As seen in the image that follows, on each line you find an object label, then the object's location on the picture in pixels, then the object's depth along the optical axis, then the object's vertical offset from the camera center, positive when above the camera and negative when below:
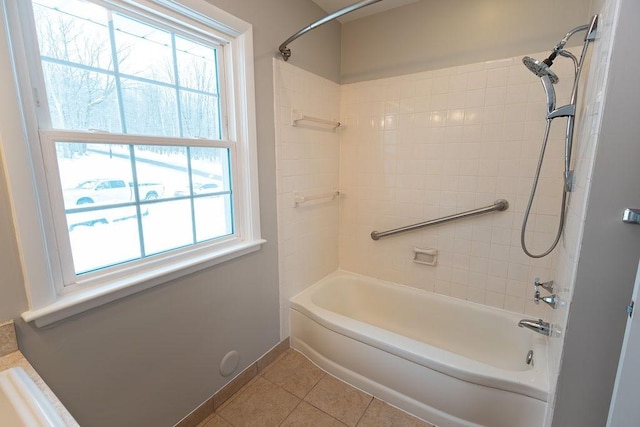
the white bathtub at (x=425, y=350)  1.37 -1.12
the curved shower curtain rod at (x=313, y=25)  1.29 +0.70
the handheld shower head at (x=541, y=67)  1.26 +0.42
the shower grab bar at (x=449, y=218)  1.85 -0.38
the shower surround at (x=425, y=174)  1.76 -0.08
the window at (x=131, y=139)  1.00 +0.10
